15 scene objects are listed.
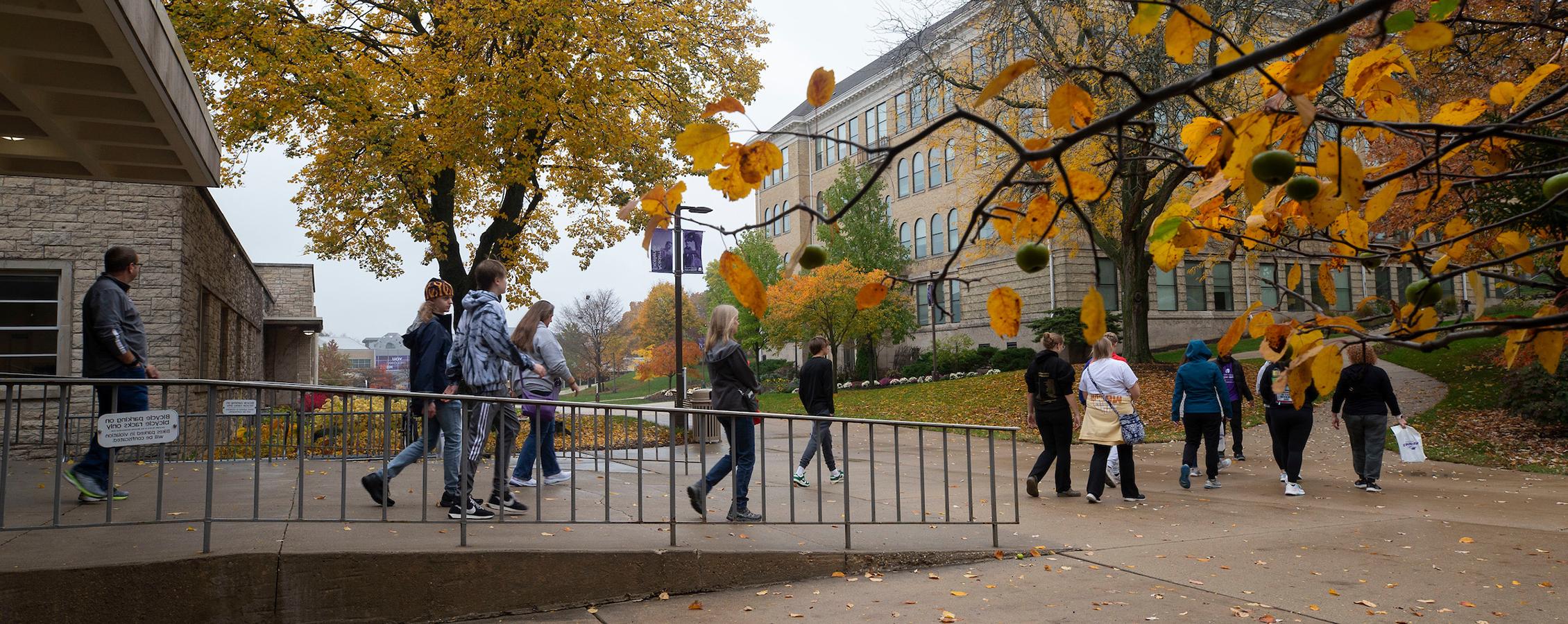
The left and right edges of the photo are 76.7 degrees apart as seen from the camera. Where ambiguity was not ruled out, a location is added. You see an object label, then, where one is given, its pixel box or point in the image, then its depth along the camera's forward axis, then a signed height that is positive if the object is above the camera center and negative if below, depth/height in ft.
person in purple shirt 42.86 -0.64
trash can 20.71 -1.22
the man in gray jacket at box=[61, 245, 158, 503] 21.90 +1.22
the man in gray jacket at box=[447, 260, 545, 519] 22.84 +0.75
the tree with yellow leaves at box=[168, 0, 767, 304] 54.29 +16.07
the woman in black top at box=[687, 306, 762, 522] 26.21 +0.25
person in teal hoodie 35.55 -1.03
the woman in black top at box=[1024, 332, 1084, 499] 31.99 -1.09
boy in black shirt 34.47 -0.37
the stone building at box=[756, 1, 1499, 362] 133.49 +20.54
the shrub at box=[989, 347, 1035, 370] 123.54 +1.89
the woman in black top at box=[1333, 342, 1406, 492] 33.32 -1.25
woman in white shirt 31.24 -1.23
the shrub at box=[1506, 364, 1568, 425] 48.57 -1.37
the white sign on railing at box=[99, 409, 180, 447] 16.65 -0.73
